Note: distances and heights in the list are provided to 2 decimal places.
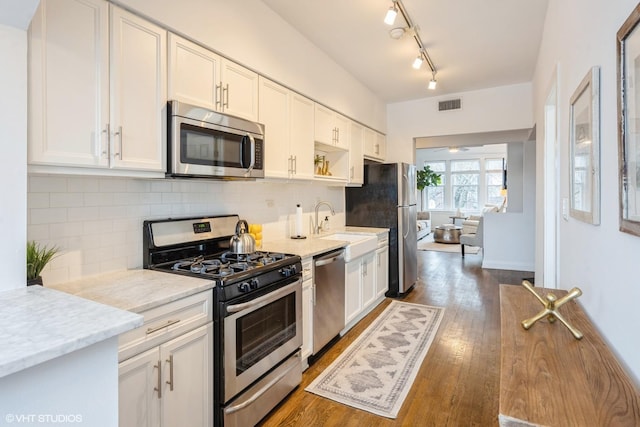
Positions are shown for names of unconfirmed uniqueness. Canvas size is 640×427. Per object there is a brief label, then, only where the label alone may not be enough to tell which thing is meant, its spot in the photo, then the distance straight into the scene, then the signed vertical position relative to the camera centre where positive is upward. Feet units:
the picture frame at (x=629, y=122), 2.89 +0.79
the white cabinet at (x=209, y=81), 6.42 +2.70
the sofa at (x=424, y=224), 32.94 -1.21
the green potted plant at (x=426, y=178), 34.73 +3.51
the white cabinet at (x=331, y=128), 11.28 +2.92
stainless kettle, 7.97 -0.72
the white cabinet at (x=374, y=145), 15.23 +3.09
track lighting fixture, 8.00 +5.15
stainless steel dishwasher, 9.12 -2.38
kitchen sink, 10.77 -1.07
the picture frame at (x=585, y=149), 4.13 +0.86
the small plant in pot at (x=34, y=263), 4.73 -0.71
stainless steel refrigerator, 14.78 +0.11
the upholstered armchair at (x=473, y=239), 22.25 -1.80
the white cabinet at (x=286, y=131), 8.77 +2.24
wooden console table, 2.56 -1.50
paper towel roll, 11.37 -0.29
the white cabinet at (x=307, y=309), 8.56 -2.45
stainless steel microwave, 6.28 +1.37
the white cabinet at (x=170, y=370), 4.70 -2.34
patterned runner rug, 7.68 -4.02
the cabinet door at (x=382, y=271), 13.69 -2.43
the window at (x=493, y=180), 35.83 +3.28
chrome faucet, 13.09 -0.51
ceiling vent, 16.25 +5.04
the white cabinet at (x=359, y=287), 11.08 -2.60
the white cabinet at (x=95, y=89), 4.63 +1.84
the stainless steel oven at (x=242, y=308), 5.97 -1.86
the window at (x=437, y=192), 38.81 +2.23
